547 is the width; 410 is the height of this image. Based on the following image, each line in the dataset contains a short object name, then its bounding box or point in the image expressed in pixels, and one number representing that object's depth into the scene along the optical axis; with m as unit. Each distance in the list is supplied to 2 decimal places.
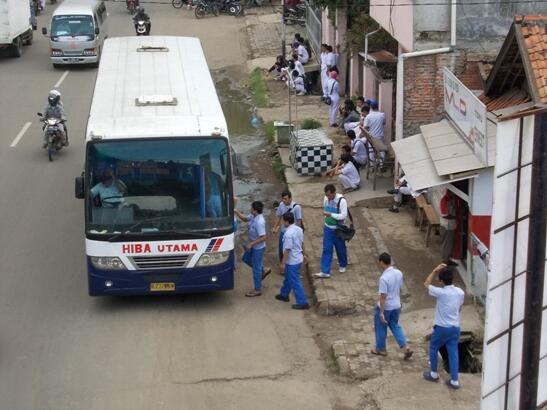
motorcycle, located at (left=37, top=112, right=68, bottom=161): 22.25
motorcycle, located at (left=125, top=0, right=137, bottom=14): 43.25
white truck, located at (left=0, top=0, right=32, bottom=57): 32.38
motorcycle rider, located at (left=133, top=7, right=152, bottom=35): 37.09
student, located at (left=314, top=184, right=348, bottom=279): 14.80
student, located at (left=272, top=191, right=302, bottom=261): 14.93
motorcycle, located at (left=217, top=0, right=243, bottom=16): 42.47
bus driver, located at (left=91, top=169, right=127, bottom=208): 13.66
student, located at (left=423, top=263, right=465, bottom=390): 11.27
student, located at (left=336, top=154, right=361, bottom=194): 19.23
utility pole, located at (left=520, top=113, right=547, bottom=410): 6.76
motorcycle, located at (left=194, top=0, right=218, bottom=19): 42.03
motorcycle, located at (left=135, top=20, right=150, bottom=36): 36.94
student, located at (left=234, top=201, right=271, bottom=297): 14.42
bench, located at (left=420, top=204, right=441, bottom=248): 16.33
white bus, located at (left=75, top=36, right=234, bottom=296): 13.66
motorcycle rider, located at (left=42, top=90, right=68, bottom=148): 22.39
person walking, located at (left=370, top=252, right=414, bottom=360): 12.05
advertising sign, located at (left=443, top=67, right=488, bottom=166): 13.64
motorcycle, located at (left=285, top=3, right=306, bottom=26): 38.46
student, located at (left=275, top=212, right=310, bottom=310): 13.86
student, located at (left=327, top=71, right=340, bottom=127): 24.45
